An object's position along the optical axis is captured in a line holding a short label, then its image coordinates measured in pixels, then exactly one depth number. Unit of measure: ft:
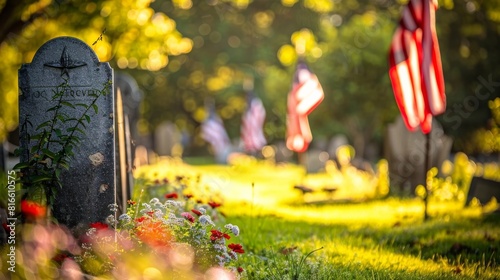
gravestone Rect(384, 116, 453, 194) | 46.26
